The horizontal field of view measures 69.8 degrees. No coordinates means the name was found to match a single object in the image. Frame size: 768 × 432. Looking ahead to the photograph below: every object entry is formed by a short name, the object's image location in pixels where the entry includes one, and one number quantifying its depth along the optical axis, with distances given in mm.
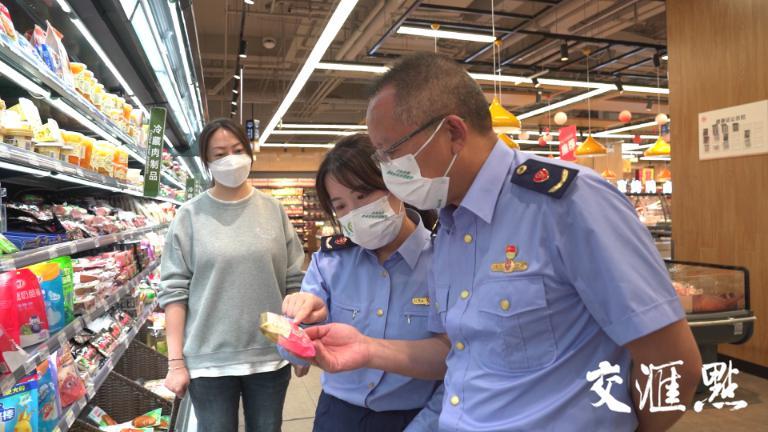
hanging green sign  3961
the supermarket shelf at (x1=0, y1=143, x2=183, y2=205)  1860
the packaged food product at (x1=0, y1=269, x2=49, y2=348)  1740
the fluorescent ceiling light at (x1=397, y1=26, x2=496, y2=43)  6406
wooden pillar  5043
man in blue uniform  953
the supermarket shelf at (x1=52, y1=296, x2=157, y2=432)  2135
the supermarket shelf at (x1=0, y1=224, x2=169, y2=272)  1719
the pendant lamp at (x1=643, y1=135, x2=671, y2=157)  9844
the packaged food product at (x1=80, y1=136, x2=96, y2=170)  2781
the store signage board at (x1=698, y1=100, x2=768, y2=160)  4969
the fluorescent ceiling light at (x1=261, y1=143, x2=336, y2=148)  18781
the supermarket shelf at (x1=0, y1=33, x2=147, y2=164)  1973
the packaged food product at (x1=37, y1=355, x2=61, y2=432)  1995
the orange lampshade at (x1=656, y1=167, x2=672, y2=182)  16866
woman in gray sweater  2244
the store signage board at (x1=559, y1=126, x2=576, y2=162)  10016
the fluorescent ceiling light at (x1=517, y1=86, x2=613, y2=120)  10322
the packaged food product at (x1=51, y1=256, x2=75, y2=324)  2271
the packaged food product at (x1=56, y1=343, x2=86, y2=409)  2277
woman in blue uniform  1481
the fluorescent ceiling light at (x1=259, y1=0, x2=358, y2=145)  4680
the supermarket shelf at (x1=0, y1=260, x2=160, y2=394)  1623
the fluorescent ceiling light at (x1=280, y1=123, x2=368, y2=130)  14547
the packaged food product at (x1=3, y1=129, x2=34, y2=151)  1963
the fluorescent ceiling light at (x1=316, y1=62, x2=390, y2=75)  7579
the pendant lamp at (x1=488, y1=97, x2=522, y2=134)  6523
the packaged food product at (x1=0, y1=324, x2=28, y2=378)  1604
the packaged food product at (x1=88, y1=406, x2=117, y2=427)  3094
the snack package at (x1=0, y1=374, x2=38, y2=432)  1738
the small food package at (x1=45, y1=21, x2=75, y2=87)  2551
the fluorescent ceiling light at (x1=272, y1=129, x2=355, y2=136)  15836
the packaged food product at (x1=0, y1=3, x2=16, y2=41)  1926
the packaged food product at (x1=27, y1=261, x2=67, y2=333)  2076
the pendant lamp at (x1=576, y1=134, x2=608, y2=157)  9312
